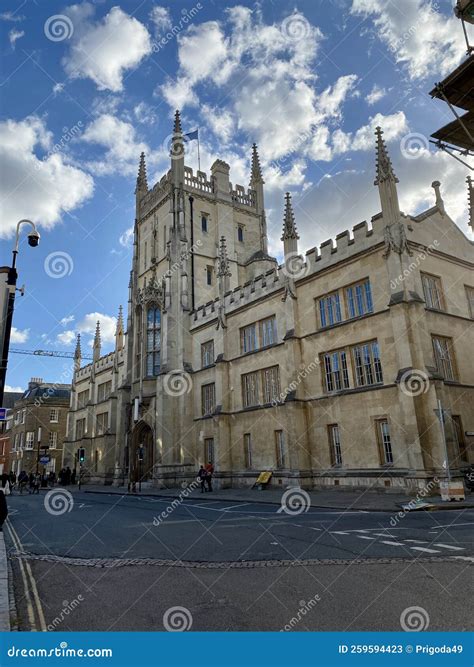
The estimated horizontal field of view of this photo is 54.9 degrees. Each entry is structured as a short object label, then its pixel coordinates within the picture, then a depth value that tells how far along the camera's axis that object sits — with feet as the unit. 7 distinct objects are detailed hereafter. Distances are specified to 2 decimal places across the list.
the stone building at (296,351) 61.77
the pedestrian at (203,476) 85.05
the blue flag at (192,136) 131.87
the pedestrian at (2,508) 23.44
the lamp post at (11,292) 25.78
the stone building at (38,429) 193.67
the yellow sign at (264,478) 79.41
